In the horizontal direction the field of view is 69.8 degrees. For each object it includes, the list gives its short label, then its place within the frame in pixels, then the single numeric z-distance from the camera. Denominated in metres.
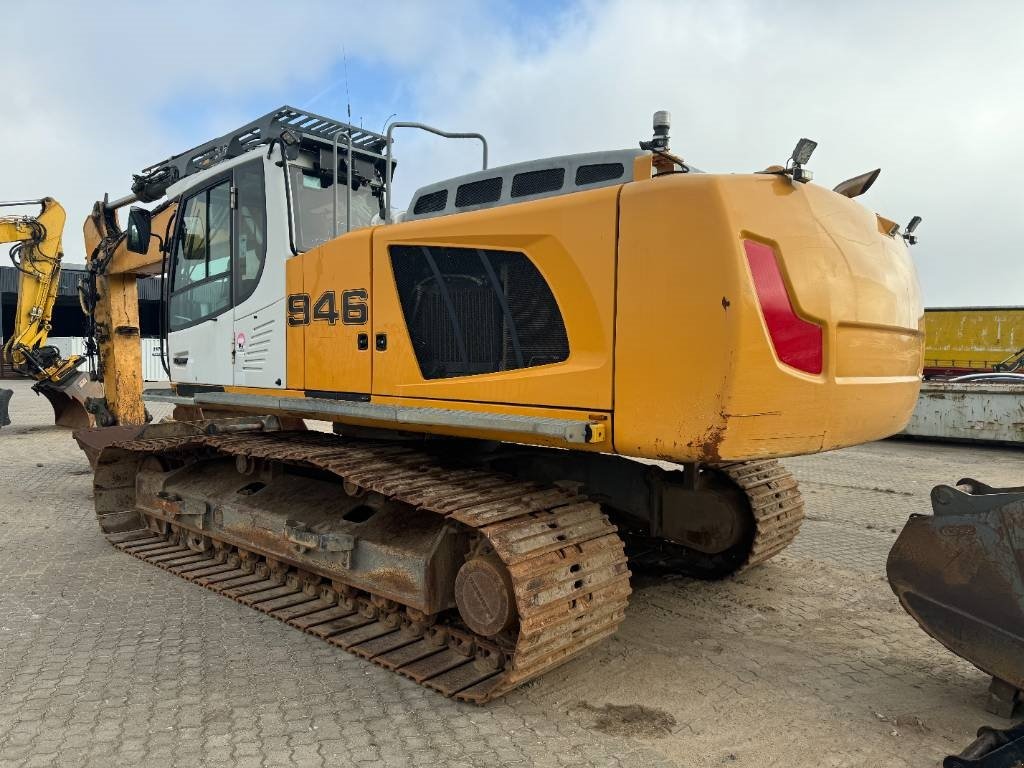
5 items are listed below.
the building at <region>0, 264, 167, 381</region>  31.62
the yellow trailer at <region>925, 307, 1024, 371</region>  19.62
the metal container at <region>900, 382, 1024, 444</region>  12.10
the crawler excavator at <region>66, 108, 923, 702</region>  2.74
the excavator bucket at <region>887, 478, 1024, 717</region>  2.89
